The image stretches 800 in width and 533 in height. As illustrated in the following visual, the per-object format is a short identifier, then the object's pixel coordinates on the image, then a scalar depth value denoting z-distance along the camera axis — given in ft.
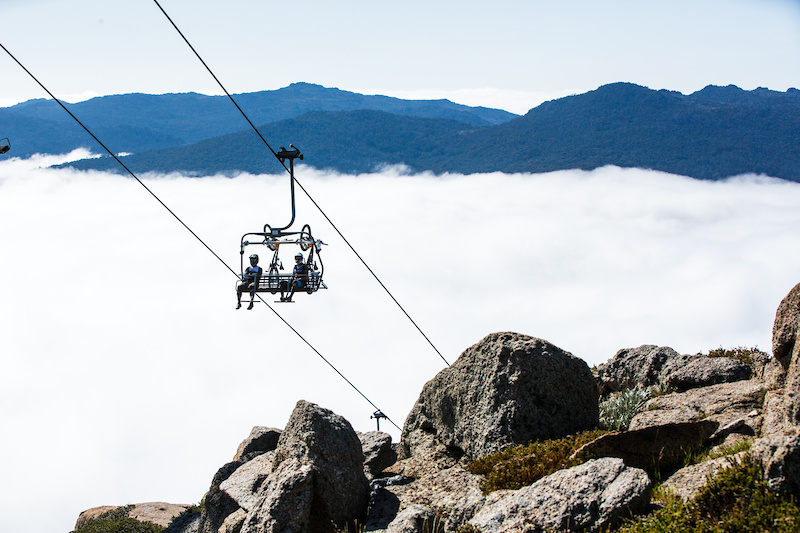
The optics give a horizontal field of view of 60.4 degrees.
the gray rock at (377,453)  56.70
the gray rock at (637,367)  68.80
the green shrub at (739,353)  64.97
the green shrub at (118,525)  114.52
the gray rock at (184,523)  88.22
